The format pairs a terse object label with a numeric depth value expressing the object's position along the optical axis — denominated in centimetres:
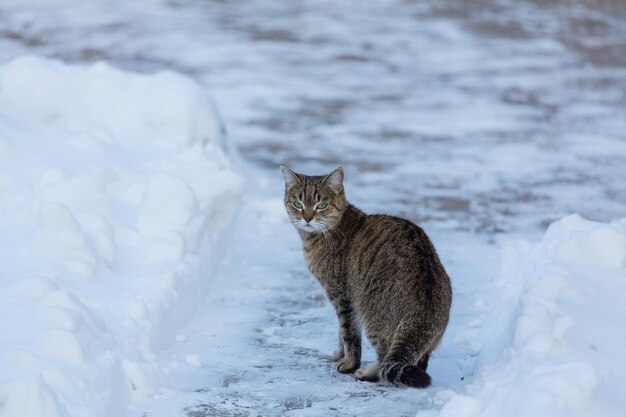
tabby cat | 938
